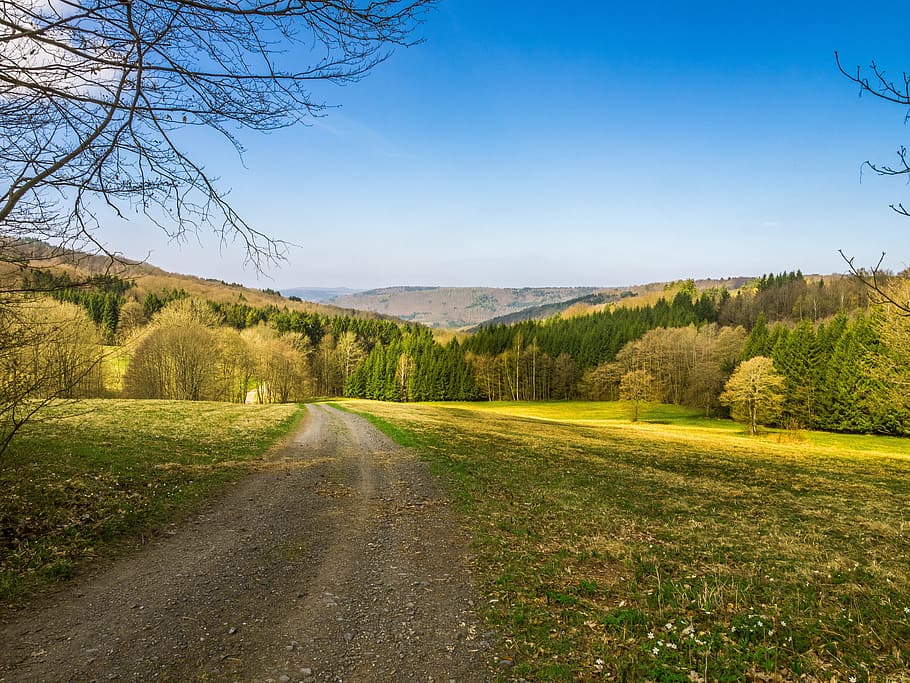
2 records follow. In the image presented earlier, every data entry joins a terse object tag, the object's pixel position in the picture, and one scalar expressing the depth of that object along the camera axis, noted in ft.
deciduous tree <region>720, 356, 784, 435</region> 160.25
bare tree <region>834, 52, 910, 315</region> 11.73
